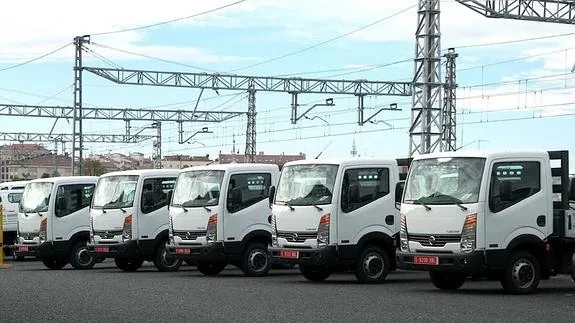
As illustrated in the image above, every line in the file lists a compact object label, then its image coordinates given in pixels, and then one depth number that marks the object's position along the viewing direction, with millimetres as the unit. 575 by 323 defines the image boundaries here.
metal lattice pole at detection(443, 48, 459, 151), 39344
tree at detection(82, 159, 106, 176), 90588
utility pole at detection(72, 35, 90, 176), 43844
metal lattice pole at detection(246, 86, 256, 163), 52562
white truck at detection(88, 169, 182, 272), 24016
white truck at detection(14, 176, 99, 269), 26033
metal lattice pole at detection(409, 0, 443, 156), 29375
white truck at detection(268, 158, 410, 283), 19297
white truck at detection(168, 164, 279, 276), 21609
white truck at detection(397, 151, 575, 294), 16547
